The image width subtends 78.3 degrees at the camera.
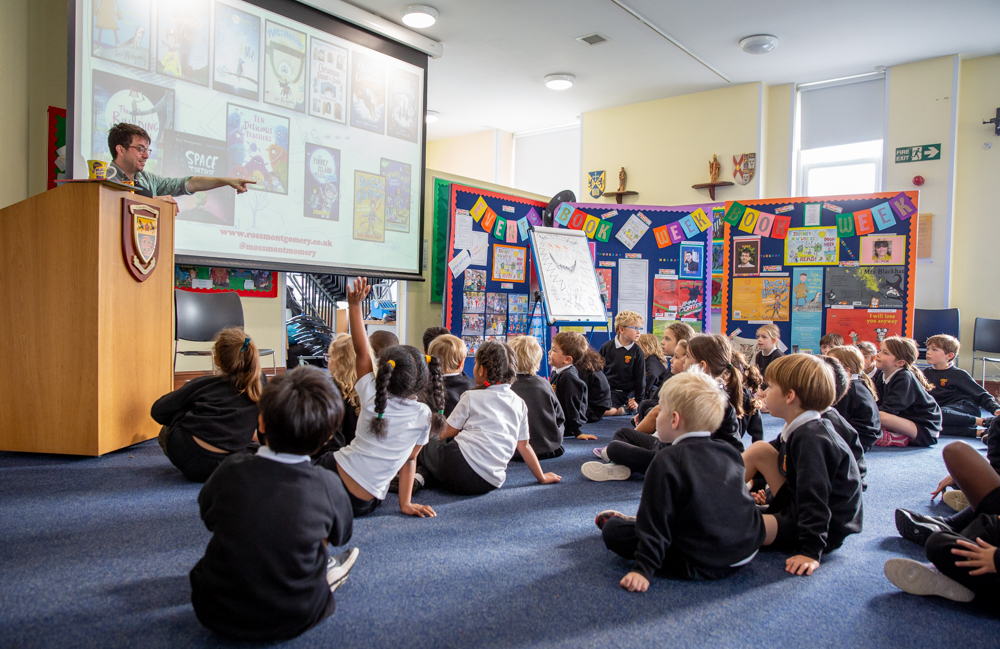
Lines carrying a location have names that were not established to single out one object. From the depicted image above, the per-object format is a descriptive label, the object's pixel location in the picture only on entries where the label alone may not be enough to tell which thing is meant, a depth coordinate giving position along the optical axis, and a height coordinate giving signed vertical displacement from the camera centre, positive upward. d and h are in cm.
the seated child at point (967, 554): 163 -63
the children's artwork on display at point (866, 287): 581 +30
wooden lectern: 286 -13
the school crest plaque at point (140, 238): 300 +30
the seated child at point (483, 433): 261 -54
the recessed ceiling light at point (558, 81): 714 +269
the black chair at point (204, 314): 435 -11
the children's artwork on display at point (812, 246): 605 +70
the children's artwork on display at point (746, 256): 637 +61
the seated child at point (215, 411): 267 -49
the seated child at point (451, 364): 290 -28
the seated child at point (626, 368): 475 -45
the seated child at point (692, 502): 173 -54
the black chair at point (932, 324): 608 -4
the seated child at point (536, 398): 322 -47
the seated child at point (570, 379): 388 -44
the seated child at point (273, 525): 135 -50
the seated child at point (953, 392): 434 -52
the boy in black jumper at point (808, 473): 192 -50
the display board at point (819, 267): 582 +49
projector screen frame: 368 +165
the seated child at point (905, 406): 385 -55
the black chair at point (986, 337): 593 -15
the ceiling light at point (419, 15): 543 +260
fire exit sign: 631 +173
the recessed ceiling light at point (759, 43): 597 +267
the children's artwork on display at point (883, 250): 582 +65
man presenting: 325 +74
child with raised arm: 217 -42
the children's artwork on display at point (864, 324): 578 -6
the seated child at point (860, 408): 334 -50
